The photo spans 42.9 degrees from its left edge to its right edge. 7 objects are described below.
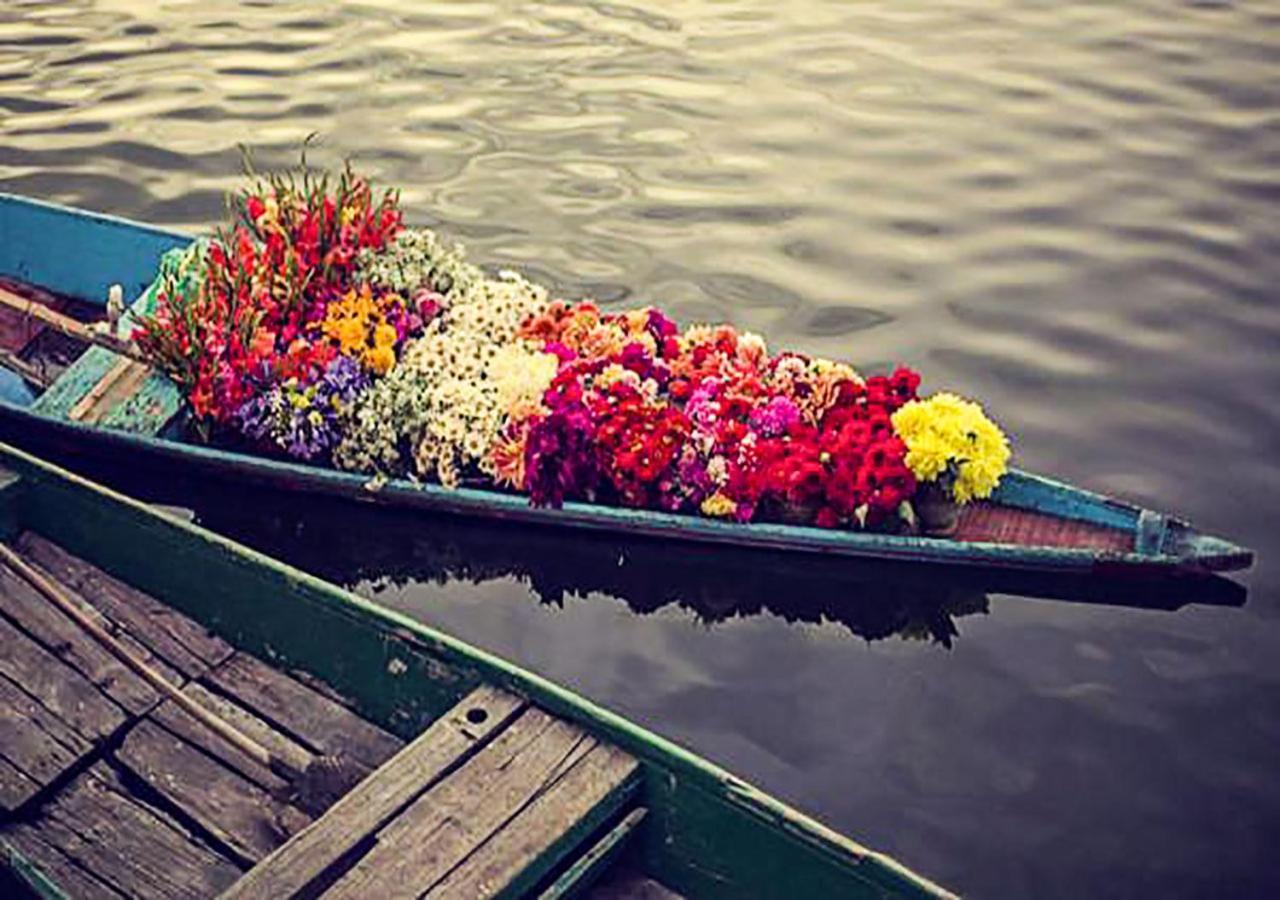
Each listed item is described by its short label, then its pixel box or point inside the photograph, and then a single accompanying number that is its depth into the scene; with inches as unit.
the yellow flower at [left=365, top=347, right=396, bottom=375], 387.2
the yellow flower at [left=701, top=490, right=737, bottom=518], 358.3
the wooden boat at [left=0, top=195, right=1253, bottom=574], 344.8
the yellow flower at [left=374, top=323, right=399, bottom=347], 391.5
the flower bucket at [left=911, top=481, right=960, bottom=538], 353.1
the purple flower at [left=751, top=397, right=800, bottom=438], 365.1
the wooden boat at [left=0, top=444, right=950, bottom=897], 236.5
